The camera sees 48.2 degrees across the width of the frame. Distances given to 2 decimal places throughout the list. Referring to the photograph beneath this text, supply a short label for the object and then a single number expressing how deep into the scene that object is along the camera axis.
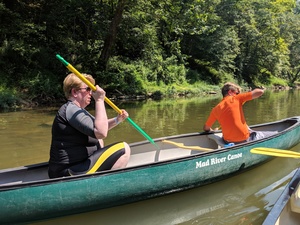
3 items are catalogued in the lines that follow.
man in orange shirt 4.82
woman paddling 3.12
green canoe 3.19
